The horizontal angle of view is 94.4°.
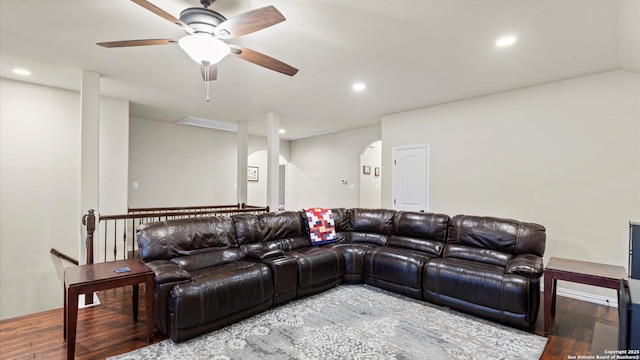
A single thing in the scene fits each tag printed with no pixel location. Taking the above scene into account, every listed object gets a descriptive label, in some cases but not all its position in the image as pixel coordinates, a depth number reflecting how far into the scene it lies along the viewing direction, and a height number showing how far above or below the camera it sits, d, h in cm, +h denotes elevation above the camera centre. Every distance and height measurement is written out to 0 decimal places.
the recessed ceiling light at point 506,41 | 272 +135
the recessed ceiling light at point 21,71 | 372 +139
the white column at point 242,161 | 638 +45
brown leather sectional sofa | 261 -89
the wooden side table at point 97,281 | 217 -79
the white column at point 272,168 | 550 +26
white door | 523 +9
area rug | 234 -136
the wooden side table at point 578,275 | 250 -80
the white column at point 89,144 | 369 +46
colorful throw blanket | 427 -65
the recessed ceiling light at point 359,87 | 407 +135
